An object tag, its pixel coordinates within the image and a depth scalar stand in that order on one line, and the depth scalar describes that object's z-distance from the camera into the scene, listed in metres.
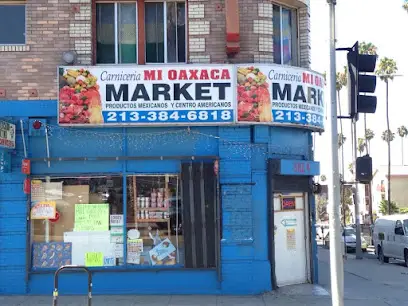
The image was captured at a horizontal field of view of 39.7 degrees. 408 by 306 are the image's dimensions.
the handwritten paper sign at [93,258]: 11.82
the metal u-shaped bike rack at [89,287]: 8.21
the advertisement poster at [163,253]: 11.85
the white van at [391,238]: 22.73
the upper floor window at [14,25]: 12.34
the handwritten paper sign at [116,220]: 11.88
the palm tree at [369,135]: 70.88
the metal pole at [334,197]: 8.02
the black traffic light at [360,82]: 8.09
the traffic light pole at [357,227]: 25.44
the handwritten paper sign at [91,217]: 11.90
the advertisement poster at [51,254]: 11.81
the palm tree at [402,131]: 68.31
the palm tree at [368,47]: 52.16
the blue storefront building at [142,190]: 11.66
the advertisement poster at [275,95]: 11.79
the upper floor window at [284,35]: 12.91
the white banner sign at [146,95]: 11.73
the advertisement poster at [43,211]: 11.87
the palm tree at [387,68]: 51.47
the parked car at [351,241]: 33.66
